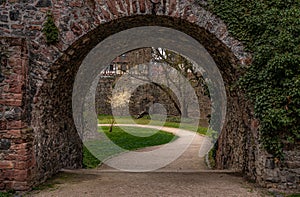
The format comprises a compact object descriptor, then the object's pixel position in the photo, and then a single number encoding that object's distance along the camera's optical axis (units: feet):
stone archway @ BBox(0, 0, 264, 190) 21.29
